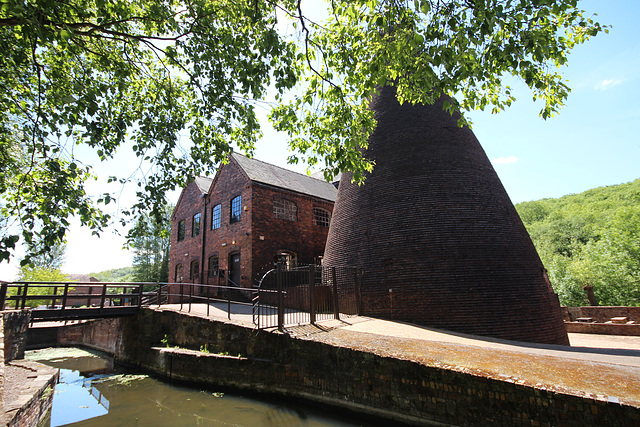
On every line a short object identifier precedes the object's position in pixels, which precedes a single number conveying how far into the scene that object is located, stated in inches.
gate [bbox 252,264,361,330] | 370.6
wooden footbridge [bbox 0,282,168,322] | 384.8
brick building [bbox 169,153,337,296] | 604.7
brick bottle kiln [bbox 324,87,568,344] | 330.0
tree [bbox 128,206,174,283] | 1371.7
